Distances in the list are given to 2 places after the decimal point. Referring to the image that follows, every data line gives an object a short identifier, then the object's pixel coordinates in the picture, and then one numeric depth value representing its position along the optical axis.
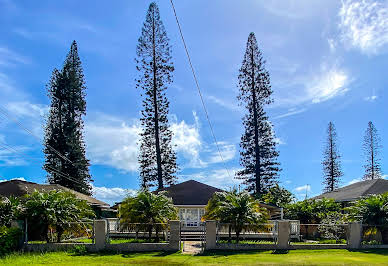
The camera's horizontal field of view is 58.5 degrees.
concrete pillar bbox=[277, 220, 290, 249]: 14.05
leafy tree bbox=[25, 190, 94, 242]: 14.04
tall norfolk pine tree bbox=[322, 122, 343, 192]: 40.12
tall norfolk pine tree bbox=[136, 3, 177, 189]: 32.19
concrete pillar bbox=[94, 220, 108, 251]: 13.90
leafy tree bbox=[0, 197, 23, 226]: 14.56
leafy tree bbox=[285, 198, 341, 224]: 21.03
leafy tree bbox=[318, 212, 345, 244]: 16.55
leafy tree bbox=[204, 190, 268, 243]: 14.75
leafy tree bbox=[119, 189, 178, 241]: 15.58
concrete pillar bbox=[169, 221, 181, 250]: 13.75
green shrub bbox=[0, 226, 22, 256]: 13.42
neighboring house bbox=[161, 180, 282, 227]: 22.89
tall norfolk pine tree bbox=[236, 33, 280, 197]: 34.03
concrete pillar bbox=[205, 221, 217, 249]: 13.87
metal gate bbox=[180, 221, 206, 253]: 15.00
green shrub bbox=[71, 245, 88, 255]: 13.56
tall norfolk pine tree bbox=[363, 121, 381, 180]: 37.91
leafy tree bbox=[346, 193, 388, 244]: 14.67
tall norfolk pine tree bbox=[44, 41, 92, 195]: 35.00
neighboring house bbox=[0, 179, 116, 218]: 21.47
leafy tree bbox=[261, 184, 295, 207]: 29.66
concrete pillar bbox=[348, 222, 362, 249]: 14.39
